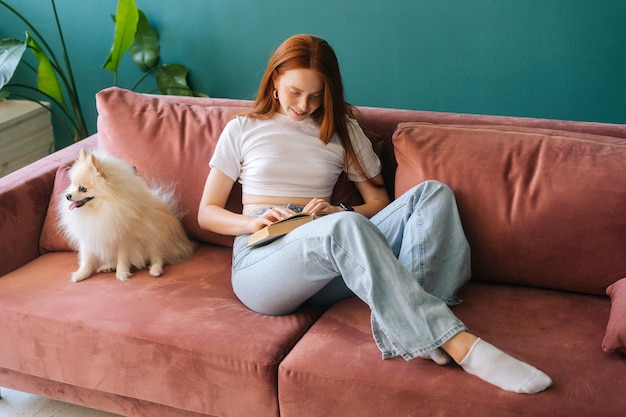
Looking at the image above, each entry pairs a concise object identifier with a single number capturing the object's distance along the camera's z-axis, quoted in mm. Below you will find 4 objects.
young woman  1630
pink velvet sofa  1631
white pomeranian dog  2105
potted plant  3064
